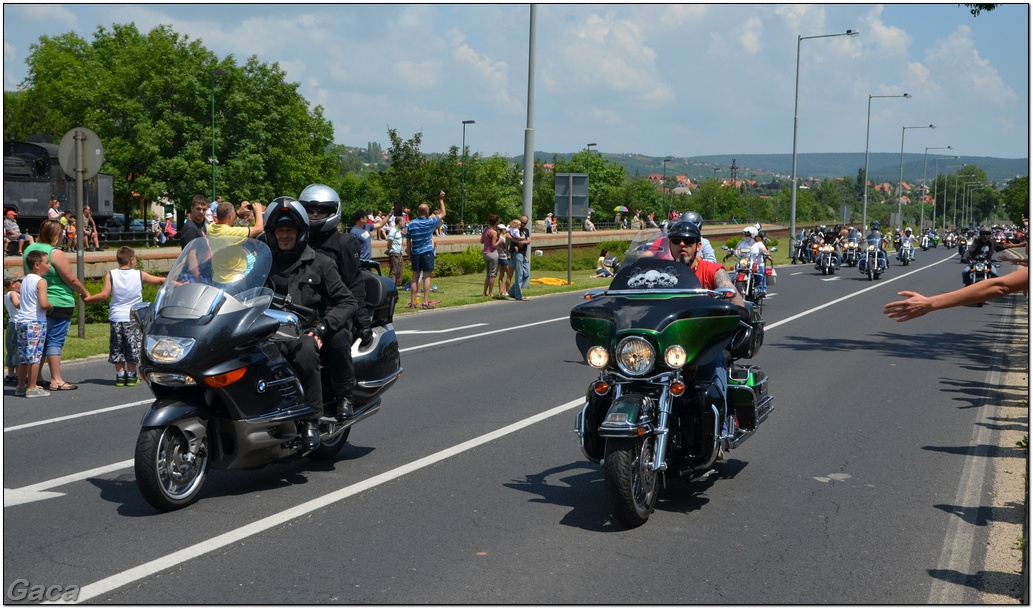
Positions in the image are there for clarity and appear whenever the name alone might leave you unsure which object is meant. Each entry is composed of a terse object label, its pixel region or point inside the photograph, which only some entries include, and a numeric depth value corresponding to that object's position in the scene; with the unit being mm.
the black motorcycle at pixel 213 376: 6059
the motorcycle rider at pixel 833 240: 38938
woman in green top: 10773
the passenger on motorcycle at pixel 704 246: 9112
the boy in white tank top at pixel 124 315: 11047
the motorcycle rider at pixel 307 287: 6777
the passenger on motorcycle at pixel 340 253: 7211
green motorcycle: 5848
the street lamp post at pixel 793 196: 52344
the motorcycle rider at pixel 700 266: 6625
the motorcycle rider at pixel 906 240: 49094
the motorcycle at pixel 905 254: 48938
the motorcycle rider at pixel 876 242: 35594
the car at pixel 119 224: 53688
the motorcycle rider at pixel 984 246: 26016
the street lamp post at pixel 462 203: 67775
